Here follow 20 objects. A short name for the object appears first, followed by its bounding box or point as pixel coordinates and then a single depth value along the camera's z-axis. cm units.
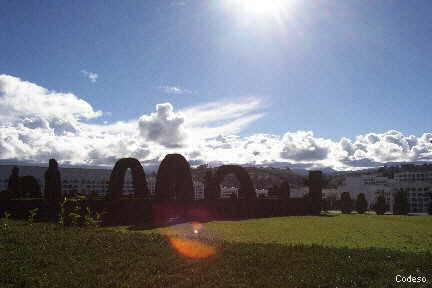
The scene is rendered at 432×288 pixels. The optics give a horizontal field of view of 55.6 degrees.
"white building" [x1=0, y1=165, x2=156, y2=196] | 7400
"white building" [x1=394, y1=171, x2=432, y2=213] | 7550
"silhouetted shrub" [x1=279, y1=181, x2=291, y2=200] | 4755
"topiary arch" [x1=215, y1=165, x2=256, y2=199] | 3894
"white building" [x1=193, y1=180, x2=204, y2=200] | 10512
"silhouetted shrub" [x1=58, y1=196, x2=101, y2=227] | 2217
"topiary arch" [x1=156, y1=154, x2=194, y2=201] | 3297
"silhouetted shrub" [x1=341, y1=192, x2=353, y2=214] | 5641
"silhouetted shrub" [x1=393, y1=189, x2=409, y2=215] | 5356
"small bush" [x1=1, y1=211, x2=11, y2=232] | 1382
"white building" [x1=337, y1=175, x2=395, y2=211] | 7988
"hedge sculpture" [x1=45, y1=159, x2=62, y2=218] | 2951
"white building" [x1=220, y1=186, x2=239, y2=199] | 10044
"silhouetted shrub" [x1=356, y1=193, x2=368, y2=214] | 5498
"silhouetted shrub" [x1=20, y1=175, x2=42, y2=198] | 3544
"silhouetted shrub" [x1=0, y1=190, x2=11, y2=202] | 2700
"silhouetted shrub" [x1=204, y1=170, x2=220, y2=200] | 3766
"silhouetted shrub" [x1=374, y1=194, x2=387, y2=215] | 5238
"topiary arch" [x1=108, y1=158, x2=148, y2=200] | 3194
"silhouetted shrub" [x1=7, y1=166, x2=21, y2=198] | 3379
